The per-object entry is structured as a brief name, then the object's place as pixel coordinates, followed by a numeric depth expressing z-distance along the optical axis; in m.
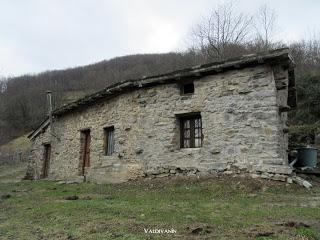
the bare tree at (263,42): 29.02
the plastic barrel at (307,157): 13.20
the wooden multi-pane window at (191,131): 12.17
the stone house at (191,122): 10.73
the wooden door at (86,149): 15.90
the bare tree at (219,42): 27.25
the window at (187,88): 12.51
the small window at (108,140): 14.60
